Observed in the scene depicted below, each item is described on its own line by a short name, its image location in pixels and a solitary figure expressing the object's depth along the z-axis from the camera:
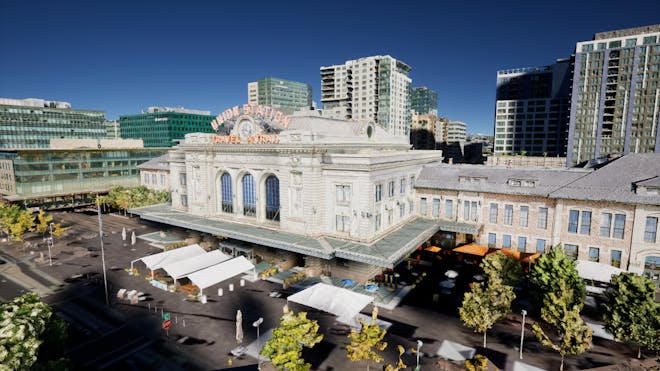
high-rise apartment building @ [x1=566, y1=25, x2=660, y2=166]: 120.62
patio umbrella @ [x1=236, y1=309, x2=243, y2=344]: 33.84
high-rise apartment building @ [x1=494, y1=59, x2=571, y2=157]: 172.62
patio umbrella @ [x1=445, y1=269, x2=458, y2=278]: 45.92
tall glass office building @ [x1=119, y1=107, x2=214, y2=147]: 199.12
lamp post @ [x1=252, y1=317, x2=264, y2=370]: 29.88
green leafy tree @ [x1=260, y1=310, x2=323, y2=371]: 25.05
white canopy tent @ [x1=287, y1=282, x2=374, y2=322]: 34.31
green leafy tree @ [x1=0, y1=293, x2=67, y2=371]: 19.45
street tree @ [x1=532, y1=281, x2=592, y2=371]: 27.67
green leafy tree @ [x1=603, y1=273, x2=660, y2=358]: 29.30
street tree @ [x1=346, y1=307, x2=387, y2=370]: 26.92
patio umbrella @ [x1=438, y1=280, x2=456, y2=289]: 44.56
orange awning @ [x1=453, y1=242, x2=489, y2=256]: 52.03
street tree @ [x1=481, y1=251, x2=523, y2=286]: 38.97
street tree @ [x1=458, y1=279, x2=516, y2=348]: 31.72
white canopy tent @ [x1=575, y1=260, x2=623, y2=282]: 40.65
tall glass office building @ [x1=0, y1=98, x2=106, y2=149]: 142.50
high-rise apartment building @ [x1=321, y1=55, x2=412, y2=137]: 180.62
